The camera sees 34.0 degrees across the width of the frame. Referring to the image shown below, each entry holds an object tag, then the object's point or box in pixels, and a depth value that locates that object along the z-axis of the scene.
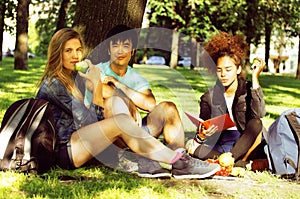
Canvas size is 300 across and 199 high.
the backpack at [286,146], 4.13
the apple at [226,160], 4.21
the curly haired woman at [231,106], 4.53
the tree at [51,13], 22.12
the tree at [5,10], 23.50
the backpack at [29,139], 3.81
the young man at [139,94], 4.29
